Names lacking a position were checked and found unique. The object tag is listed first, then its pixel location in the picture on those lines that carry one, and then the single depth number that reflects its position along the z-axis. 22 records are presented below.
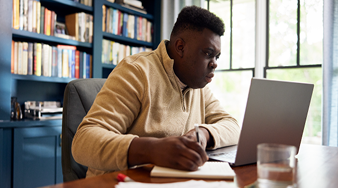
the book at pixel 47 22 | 2.20
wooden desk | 0.57
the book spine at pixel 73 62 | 2.38
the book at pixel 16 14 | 1.98
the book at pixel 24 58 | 2.06
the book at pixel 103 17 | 2.62
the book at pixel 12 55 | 2.00
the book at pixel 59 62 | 2.27
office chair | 1.05
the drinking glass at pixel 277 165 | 0.51
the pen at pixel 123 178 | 0.58
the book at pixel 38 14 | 2.12
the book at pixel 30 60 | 2.09
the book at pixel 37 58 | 2.12
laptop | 0.71
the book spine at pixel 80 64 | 2.45
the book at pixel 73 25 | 2.40
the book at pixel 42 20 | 2.17
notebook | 0.61
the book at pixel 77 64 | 2.42
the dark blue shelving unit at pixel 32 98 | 1.83
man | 0.69
